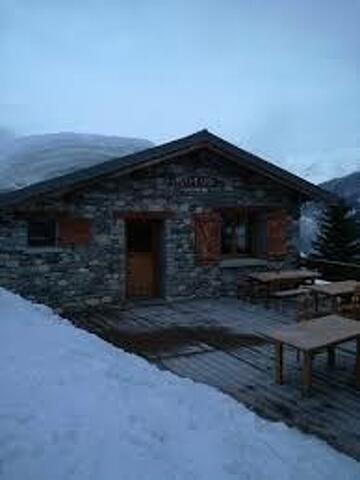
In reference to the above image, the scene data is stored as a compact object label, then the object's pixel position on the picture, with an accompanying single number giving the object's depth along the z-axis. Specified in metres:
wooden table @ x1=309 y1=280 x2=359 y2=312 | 12.21
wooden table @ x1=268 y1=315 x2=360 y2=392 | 7.78
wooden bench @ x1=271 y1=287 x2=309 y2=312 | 13.21
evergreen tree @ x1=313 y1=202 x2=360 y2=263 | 24.91
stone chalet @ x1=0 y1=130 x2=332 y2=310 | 13.74
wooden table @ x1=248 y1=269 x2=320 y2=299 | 14.57
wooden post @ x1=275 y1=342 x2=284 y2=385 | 8.27
